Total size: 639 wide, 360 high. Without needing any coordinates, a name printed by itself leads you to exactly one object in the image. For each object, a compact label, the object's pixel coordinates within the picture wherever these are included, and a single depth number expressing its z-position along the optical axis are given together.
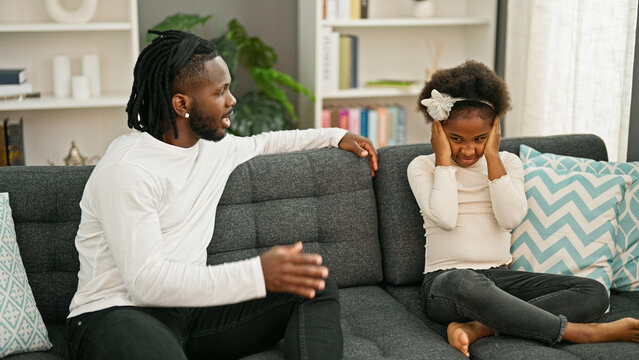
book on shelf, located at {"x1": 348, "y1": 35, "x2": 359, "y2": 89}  3.76
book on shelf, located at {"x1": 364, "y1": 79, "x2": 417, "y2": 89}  3.81
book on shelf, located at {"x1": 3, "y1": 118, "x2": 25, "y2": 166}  3.27
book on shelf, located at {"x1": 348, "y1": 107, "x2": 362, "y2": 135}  3.77
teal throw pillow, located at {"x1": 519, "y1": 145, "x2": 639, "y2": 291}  2.16
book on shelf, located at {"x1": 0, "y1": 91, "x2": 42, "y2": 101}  3.24
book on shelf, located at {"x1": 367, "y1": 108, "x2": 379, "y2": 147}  3.81
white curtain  2.87
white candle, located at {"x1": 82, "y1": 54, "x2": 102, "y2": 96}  3.45
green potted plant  3.43
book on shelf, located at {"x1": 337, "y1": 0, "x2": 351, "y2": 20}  3.64
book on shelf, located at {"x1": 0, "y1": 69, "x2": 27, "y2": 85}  3.24
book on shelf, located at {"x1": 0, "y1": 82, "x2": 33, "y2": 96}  3.22
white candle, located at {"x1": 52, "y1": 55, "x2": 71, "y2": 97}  3.39
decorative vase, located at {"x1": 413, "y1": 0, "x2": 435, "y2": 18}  3.82
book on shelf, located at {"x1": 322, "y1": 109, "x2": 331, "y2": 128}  3.73
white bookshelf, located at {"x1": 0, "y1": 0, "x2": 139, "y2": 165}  3.36
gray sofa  1.81
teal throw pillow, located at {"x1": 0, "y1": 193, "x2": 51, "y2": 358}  1.69
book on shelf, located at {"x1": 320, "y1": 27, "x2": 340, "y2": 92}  3.63
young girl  1.92
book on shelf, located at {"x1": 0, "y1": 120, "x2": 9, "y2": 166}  3.26
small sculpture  3.40
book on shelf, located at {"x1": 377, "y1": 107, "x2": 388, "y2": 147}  3.83
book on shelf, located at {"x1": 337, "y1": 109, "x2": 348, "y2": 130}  3.75
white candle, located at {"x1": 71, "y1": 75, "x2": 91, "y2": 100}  3.36
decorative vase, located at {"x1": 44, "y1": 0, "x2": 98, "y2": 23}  3.30
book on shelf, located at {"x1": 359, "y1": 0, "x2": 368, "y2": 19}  3.70
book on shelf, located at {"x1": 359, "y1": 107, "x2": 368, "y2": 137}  3.80
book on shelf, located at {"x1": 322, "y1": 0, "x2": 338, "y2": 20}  3.61
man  1.55
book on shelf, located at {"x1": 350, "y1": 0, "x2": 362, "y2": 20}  3.69
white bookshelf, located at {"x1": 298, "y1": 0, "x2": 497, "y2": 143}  3.73
